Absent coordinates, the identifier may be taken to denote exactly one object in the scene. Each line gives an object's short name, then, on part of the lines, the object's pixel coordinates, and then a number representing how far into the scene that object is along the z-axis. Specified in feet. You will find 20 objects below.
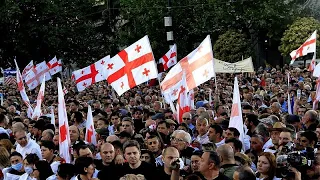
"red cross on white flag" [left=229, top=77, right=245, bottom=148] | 32.61
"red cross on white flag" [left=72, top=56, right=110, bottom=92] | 63.05
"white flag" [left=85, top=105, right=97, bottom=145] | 34.94
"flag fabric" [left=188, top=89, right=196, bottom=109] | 47.91
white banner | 85.25
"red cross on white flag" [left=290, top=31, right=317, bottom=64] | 65.21
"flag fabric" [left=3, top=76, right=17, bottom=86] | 116.98
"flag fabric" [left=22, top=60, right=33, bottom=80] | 82.29
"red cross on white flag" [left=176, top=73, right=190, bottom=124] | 42.50
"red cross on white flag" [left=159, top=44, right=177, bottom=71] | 72.18
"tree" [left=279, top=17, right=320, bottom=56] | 135.54
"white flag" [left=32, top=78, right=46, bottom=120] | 48.85
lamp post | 91.86
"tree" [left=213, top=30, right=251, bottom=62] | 138.31
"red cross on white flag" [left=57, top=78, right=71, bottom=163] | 29.78
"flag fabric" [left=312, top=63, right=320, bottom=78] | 49.00
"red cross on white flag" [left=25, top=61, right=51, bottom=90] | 78.72
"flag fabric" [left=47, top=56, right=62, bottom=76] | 90.56
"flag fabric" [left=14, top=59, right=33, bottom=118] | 54.35
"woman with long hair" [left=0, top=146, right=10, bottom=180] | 28.55
